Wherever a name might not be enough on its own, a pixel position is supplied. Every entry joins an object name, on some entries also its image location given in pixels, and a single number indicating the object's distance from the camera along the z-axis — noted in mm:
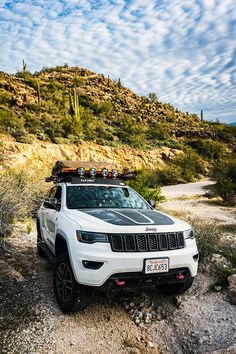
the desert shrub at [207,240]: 5684
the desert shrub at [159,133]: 34812
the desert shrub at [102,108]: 36312
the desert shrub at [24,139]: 21281
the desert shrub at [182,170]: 25297
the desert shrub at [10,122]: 22031
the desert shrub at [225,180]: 14051
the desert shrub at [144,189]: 10672
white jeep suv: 3531
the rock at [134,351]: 3344
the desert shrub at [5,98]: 27406
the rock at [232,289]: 4387
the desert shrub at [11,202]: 5835
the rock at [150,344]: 3535
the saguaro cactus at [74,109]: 30042
